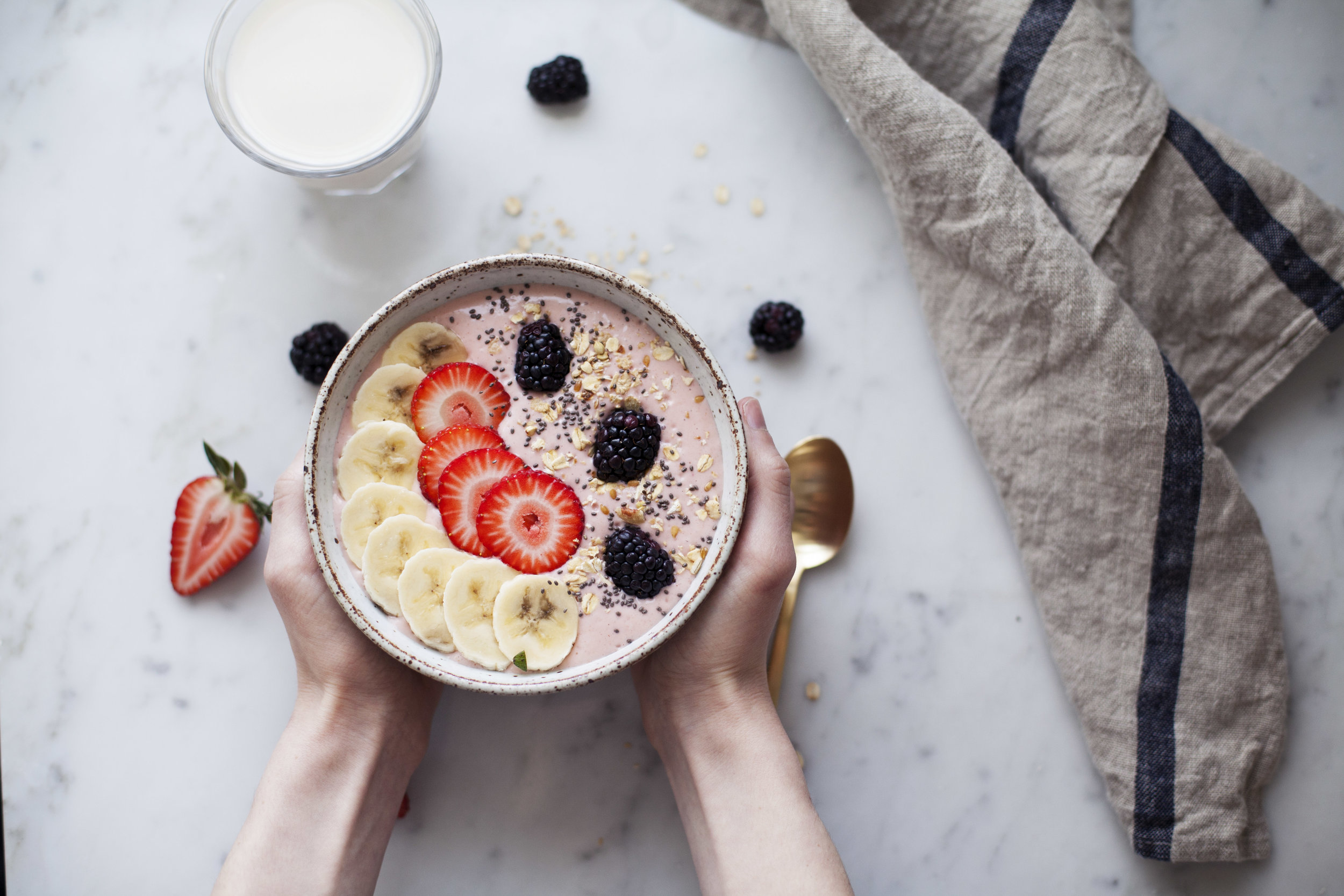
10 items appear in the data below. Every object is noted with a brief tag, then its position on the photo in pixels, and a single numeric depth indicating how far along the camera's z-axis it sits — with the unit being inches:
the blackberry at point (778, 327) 27.6
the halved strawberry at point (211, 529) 27.4
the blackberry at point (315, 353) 27.2
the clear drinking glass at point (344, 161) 26.7
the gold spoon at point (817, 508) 27.6
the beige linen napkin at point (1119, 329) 26.7
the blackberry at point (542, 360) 25.1
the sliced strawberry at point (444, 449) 24.9
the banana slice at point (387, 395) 25.2
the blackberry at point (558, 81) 27.8
